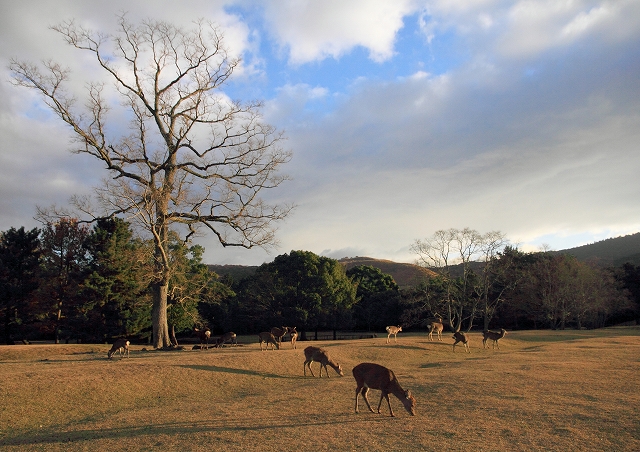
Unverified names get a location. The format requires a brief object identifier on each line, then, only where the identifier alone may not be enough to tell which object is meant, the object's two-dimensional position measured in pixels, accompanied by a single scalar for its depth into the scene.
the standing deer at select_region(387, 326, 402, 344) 29.23
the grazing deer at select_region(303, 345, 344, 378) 17.00
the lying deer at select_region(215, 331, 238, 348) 28.05
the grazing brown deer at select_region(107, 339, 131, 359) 20.98
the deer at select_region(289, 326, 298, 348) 25.68
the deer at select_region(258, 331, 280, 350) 24.67
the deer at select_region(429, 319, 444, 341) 31.37
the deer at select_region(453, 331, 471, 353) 26.78
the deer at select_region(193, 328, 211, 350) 28.43
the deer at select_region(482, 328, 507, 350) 28.09
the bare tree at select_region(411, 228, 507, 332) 40.34
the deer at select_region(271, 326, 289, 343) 26.38
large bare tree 24.95
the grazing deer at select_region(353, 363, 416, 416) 10.59
